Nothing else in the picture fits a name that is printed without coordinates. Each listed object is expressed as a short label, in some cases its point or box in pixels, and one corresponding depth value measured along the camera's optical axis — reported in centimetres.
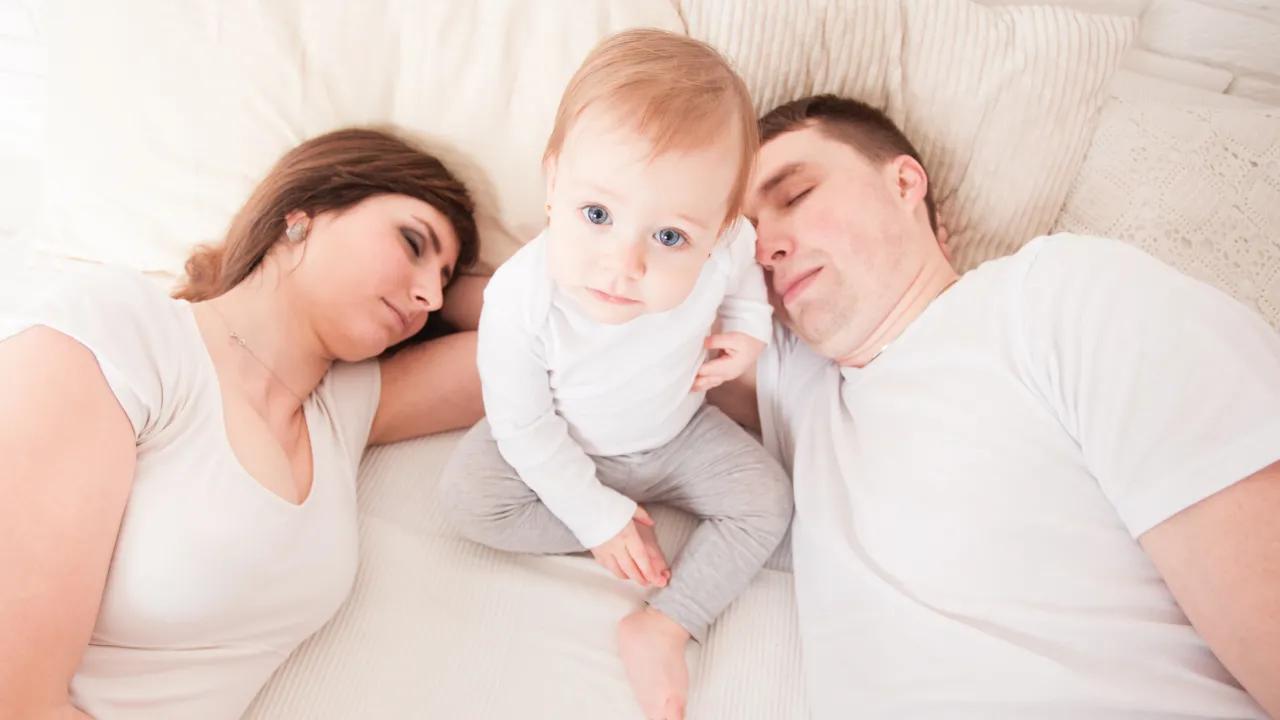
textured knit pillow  134
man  85
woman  86
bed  129
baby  83
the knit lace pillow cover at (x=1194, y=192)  126
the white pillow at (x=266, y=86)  133
